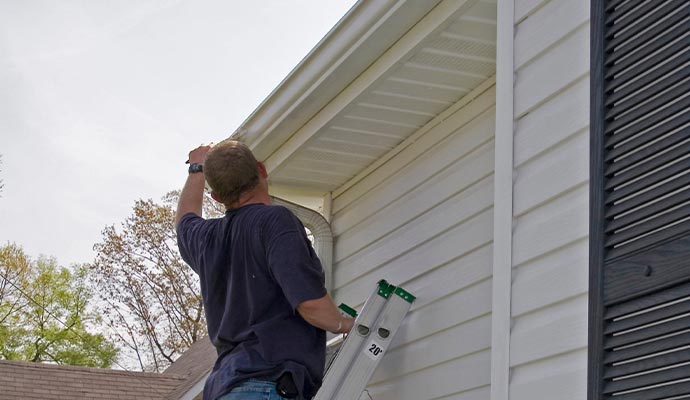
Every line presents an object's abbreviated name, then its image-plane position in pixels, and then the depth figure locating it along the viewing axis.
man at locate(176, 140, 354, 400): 3.50
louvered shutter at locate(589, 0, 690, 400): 2.24
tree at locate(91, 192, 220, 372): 23.52
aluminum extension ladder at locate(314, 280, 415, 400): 3.96
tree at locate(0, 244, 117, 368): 25.86
